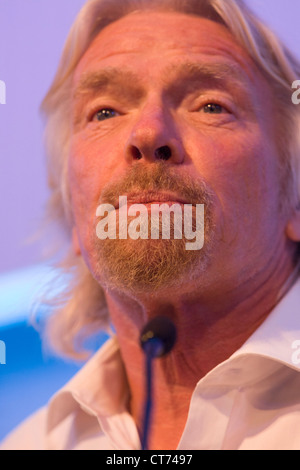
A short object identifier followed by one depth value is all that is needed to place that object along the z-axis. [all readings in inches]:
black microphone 58.5
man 58.1
